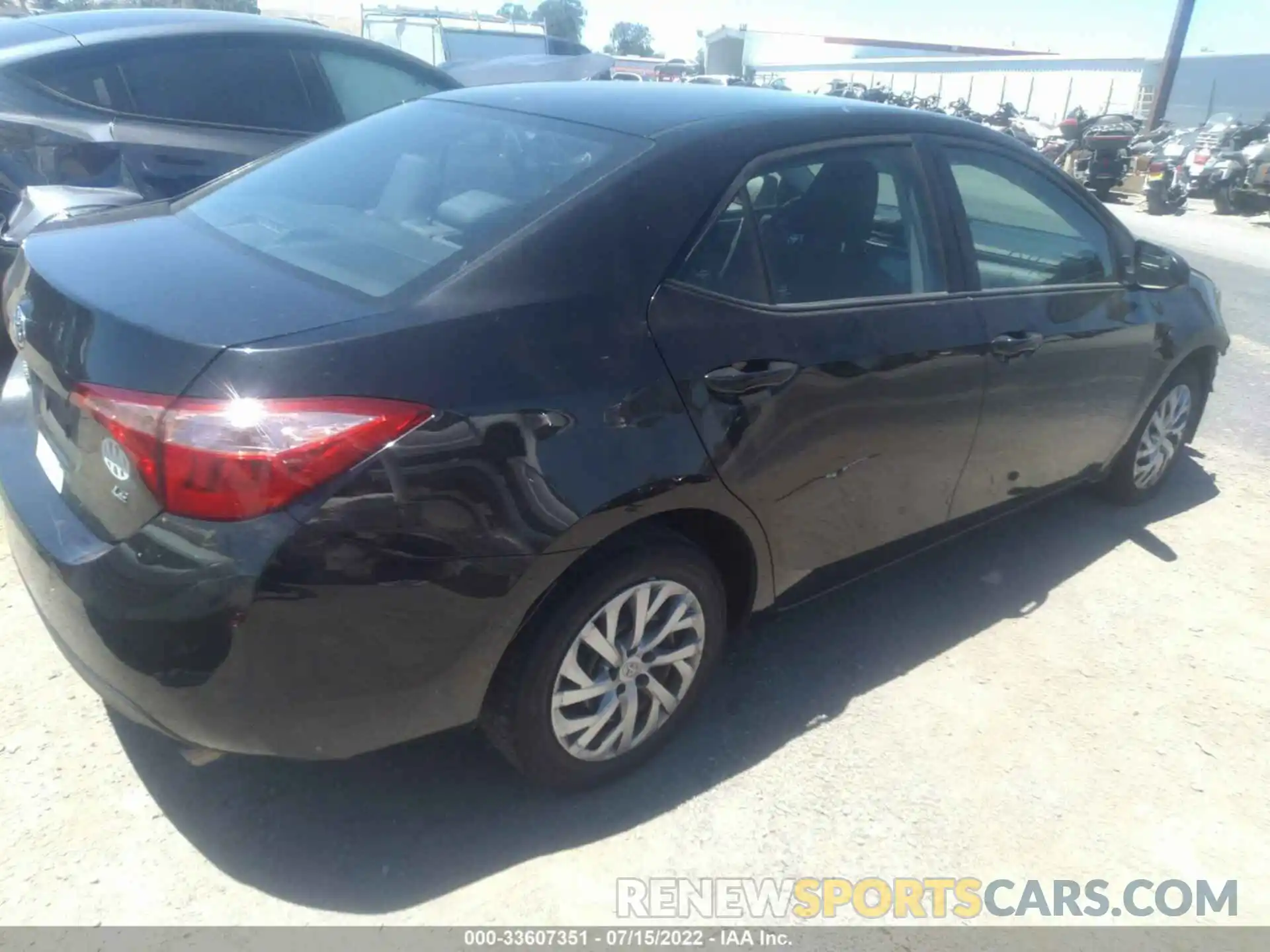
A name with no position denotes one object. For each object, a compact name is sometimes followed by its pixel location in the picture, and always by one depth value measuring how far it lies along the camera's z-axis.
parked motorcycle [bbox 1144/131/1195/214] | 16.73
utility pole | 22.52
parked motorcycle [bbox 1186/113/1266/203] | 17.06
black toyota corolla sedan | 1.95
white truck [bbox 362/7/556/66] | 18.50
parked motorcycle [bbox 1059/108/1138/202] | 17.67
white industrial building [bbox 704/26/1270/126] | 37.81
